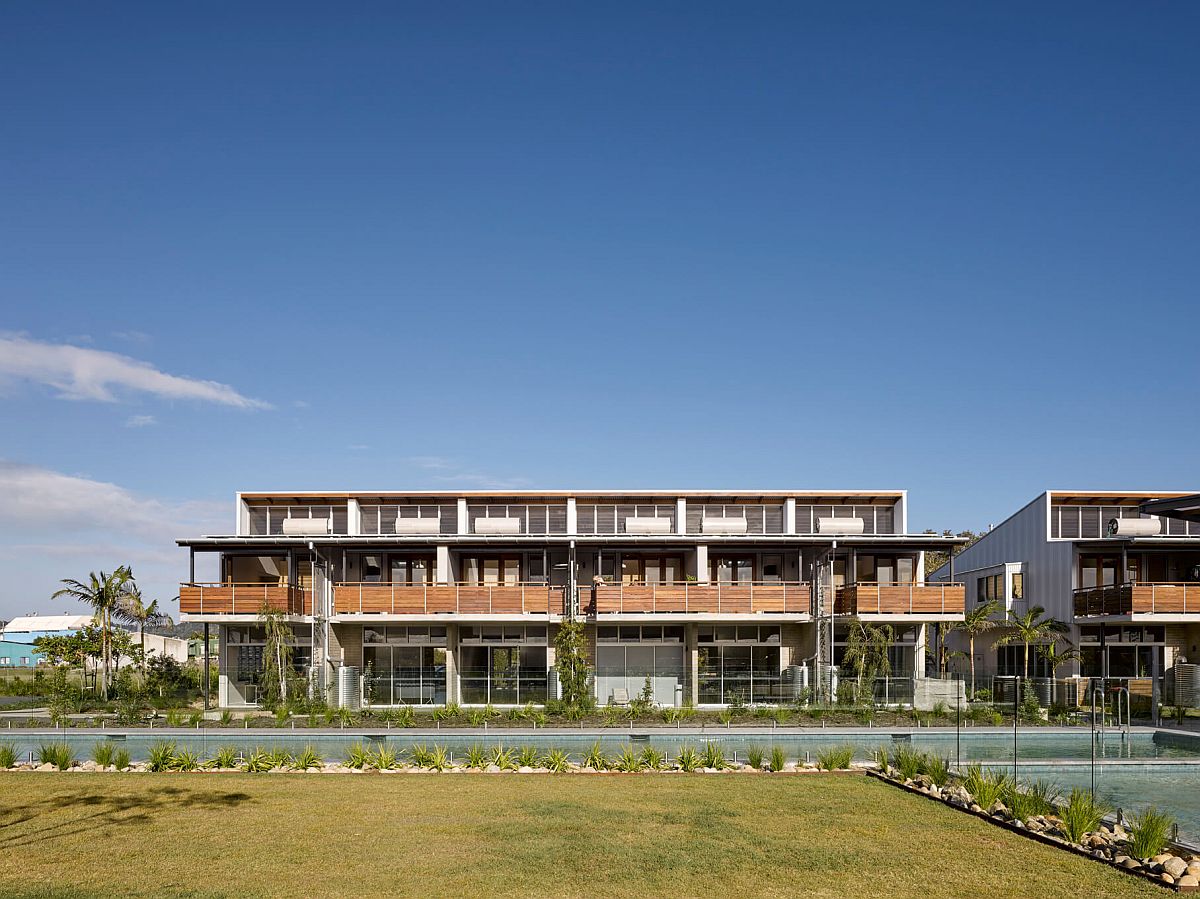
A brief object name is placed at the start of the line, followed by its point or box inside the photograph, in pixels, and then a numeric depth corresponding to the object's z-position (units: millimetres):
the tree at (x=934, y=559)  67675
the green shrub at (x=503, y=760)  21089
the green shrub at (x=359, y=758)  21095
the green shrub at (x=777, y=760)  21031
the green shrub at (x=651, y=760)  21125
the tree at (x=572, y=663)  33219
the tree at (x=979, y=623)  40875
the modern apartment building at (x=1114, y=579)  37062
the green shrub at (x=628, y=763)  20938
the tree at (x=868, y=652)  33625
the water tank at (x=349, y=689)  34750
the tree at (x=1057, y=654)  38769
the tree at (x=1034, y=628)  38875
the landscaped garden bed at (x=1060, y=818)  12398
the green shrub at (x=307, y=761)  21094
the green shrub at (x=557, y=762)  20984
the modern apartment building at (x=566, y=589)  35719
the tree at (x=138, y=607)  41359
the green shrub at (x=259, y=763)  21000
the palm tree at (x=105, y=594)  39500
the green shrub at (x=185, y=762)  21078
